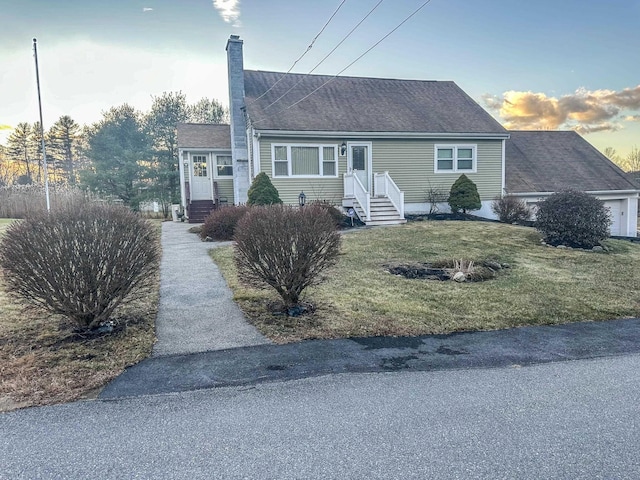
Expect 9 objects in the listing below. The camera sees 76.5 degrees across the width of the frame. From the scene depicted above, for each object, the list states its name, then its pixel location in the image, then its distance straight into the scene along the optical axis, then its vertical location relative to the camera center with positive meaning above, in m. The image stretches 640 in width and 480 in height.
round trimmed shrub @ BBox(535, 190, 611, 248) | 12.08 -0.68
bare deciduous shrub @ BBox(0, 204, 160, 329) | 4.50 -0.55
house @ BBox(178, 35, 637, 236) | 16.72 +2.74
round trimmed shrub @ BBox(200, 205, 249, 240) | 13.51 -0.55
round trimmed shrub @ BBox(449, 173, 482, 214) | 17.53 +0.20
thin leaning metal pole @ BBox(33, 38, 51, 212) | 14.66 +4.97
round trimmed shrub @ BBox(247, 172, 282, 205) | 15.45 +0.55
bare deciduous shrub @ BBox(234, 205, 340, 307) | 5.55 -0.57
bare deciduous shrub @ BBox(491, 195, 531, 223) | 17.52 -0.49
